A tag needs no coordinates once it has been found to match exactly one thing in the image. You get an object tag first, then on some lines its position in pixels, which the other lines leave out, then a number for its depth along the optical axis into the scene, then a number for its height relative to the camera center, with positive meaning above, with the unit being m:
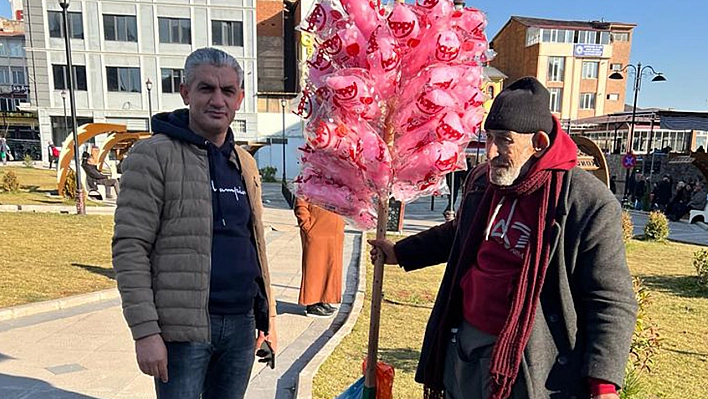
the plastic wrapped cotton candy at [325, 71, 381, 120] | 2.08 +0.11
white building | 31.41 +4.52
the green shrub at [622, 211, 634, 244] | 10.24 -2.31
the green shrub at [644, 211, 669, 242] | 12.30 -2.79
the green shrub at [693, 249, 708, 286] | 7.62 -2.38
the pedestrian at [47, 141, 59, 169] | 29.52 -2.62
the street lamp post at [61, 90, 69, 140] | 30.80 -0.28
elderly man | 1.71 -0.58
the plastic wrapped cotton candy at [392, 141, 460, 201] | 2.22 -0.24
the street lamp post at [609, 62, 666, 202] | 22.01 +1.84
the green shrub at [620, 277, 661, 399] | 3.33 -1.70
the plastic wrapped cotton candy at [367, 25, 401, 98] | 2.08 +0.28
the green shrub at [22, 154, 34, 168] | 28.97 -3.02
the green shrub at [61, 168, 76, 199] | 14.95 -2.35
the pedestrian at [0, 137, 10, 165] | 34.15 -2.82
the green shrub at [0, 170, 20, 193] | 15.95 -2.41
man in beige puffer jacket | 1.80 -0.51
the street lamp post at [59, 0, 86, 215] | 12.35 -0.93
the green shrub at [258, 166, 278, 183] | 29.24 -3.62
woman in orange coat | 5.36 -1.58
